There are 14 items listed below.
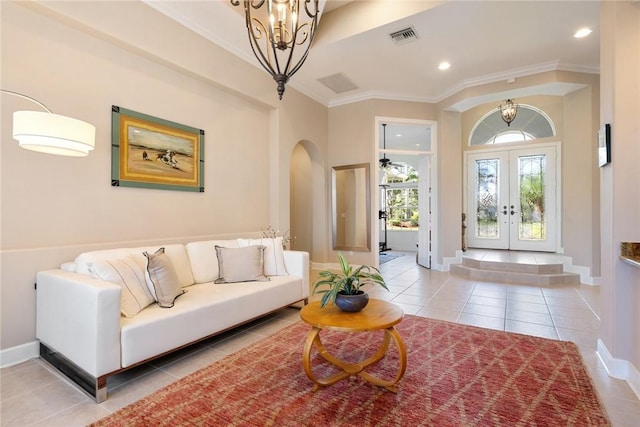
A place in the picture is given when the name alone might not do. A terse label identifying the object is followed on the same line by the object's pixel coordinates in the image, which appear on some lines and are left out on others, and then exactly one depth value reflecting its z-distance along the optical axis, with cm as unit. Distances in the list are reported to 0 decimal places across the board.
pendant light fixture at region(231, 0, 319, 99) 194
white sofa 190
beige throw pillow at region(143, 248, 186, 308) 244
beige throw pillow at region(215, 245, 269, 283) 325
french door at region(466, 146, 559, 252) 680
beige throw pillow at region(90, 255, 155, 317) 222
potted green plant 202
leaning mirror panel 604
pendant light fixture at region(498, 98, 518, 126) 550
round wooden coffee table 184
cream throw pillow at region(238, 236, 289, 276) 358
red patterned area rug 170
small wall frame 225
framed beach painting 300
